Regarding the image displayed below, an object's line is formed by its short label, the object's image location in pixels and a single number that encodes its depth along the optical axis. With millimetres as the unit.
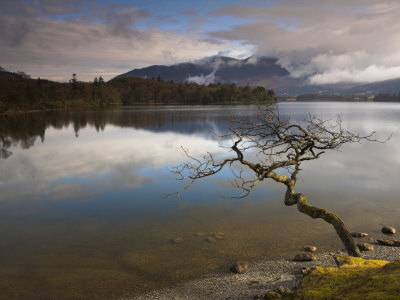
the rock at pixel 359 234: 11170
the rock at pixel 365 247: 10062
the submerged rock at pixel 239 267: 8984
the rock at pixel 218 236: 11341
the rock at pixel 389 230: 11500
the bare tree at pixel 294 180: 7520
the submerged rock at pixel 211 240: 11109
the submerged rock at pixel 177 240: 11109
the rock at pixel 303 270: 8345
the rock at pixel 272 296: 6164
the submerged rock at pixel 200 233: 11719
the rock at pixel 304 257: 9453
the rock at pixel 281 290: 6279
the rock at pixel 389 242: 10409
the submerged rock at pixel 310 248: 10238
